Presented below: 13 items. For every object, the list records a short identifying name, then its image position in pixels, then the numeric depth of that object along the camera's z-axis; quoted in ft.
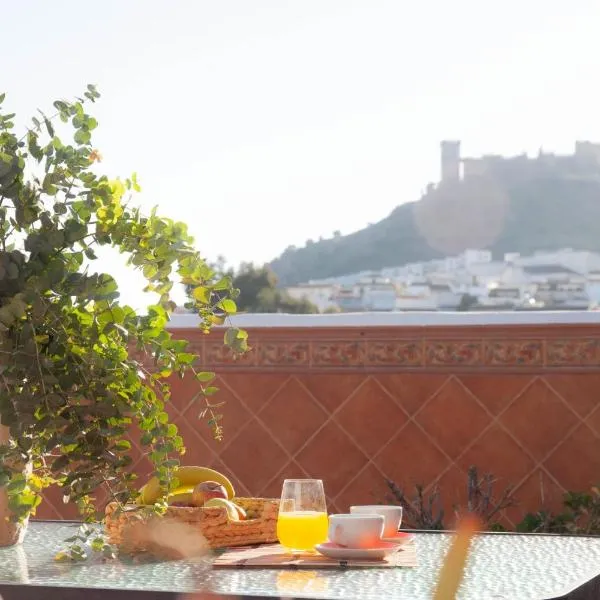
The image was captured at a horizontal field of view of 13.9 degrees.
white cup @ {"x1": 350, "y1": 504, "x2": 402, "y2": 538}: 13.86
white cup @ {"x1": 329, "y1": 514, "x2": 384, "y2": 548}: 13.18
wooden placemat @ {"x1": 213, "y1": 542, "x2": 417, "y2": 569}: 12.94
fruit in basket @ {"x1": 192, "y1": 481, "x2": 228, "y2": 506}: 13.68
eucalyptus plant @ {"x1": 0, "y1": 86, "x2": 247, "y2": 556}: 12.91
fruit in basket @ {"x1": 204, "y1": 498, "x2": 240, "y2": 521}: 13.52
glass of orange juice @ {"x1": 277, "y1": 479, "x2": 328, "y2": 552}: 13.52
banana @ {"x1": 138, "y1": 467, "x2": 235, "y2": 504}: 14.17
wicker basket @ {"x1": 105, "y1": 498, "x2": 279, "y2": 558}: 13.25
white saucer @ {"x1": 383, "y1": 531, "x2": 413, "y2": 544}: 13.60
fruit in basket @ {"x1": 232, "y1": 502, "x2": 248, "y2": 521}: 13.88
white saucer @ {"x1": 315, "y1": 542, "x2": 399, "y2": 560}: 13.05
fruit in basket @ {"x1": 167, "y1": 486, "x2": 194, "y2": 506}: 13.79
